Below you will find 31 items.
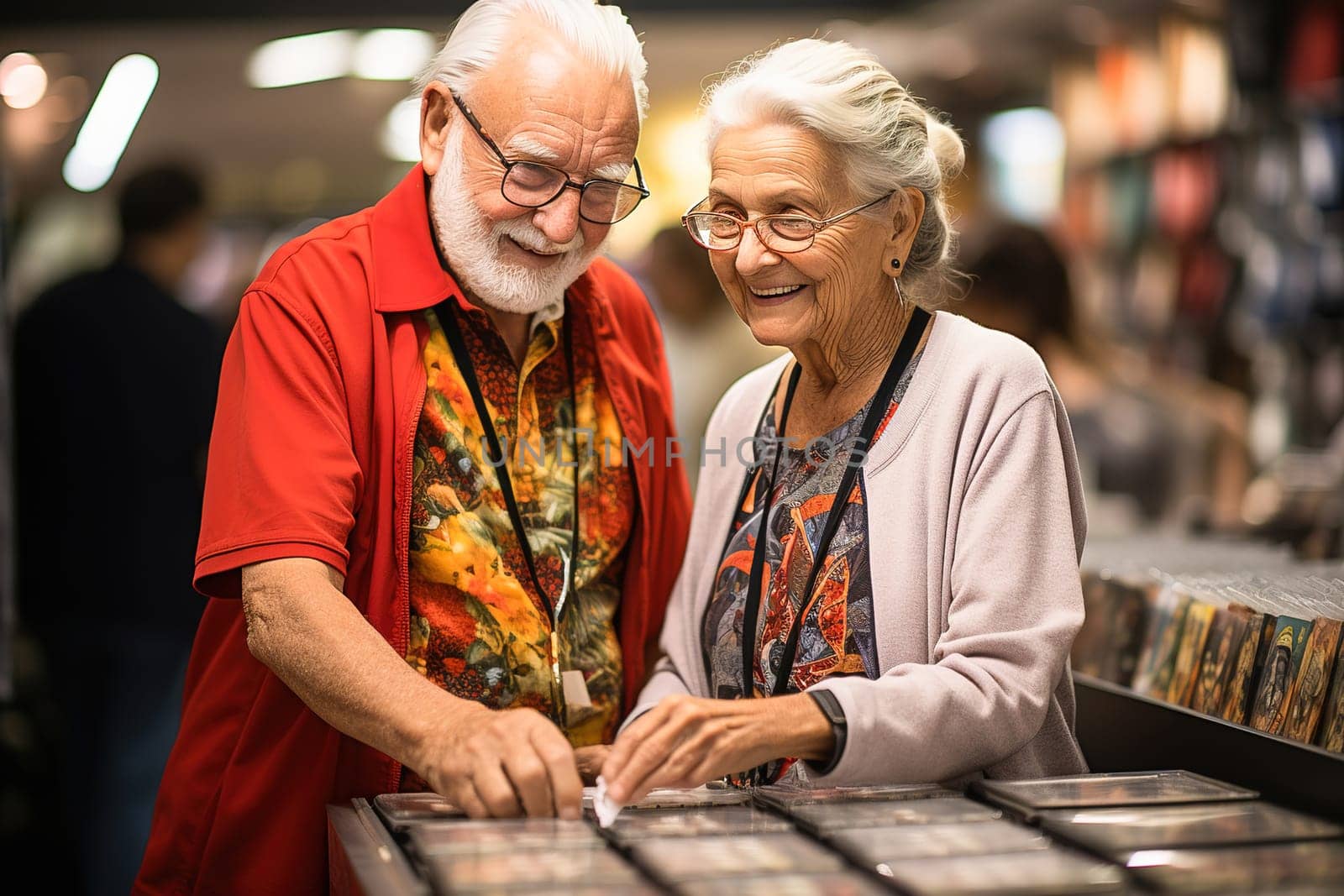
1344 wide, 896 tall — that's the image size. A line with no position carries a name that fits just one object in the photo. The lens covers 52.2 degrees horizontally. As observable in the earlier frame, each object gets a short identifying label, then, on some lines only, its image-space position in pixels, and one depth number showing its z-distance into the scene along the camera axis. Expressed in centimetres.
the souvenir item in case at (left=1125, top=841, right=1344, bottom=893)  132
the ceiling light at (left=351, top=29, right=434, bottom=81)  579
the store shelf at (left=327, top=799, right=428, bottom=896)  137
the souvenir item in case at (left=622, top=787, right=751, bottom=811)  166
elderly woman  164
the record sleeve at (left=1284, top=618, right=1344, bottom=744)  176
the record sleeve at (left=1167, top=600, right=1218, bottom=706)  206
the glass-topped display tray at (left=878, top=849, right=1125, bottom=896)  129
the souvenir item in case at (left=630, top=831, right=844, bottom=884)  136
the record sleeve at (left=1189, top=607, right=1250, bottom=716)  197
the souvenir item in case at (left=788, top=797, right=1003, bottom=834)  153
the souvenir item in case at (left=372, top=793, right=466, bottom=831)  160
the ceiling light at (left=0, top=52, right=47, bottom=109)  583
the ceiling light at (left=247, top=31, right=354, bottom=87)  589
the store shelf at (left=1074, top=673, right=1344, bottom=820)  163
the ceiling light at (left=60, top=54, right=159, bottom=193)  594
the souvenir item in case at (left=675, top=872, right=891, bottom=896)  129
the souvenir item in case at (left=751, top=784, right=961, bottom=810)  164
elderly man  179
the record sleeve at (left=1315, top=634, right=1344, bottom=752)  171
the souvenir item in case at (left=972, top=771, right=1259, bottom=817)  160
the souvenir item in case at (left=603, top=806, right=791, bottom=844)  151
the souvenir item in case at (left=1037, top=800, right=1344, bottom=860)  144
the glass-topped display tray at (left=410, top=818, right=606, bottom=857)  143
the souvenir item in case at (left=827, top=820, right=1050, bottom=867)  141
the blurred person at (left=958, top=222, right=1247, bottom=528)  401
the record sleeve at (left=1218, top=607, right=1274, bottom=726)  190
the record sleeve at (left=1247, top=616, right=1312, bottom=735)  182
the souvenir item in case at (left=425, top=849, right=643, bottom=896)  132
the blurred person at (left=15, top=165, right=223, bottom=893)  400
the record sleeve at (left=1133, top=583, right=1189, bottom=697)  215
